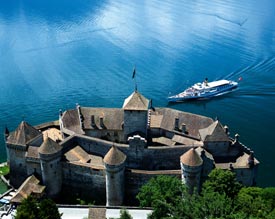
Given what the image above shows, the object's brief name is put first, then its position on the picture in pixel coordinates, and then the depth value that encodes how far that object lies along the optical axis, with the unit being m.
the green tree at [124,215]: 48.81
